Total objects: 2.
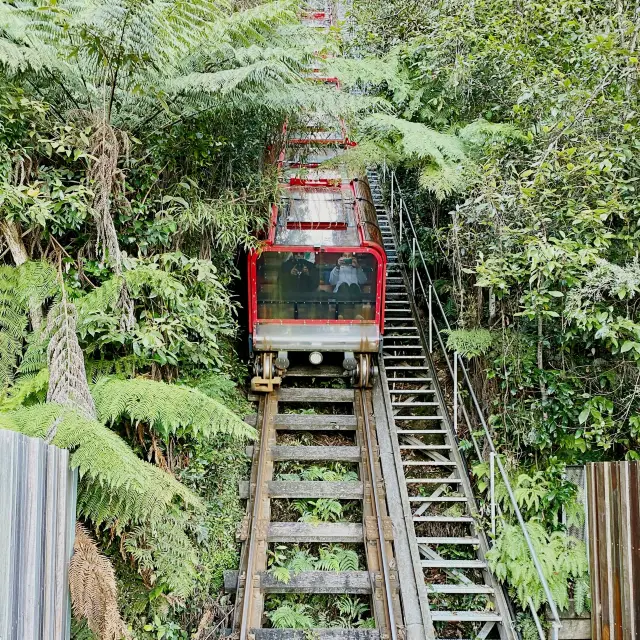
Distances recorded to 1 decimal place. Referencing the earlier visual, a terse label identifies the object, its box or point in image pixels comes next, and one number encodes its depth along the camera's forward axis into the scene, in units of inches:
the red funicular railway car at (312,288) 283.6
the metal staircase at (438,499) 198.7
